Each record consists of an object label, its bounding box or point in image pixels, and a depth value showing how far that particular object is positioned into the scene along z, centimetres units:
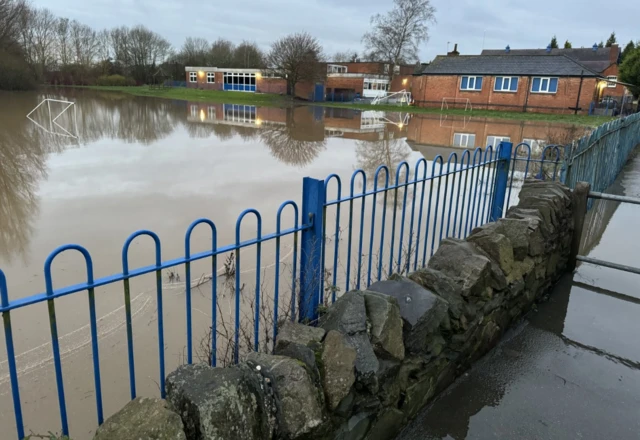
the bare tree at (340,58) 7581
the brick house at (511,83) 3675
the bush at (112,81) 7031
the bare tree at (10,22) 4970
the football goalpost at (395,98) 4772
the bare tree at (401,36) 5181
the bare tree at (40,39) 6631
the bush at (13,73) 4791
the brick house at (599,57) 4751
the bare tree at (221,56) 7098
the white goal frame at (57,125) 1819
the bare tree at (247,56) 6769
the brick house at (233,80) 5914
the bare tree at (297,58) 4884
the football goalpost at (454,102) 4146
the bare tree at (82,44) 7638
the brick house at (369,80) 5388
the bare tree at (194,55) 7438
